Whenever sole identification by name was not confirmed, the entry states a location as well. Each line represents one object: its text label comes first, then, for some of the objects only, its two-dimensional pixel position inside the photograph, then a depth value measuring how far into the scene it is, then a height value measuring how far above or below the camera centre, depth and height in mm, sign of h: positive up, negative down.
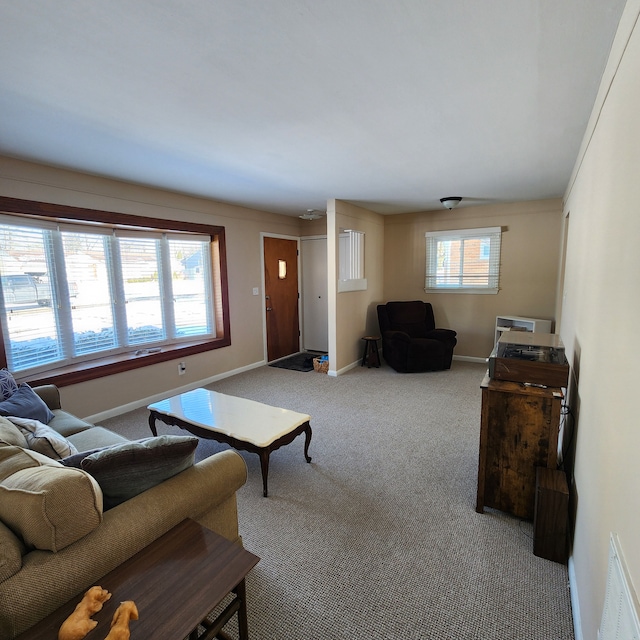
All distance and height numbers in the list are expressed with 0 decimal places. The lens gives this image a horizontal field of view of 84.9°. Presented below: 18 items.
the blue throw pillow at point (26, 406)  2115 -789
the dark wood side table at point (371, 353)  5281 -1200
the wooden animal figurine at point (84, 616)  847 -846
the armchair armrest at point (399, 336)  4918 -891
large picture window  3020 -149
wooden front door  5559 -356
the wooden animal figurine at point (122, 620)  820 -829
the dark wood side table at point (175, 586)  893 -886
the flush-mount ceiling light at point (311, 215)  5328 +933
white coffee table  2264 -1030
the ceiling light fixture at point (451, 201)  4527 +919
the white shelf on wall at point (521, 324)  4707 -741
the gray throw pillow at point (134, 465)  1277 -706
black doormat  5336 -1405
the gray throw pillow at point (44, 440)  1617 -758
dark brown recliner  4906 -955
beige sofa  919 -825
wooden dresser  1906 -947
